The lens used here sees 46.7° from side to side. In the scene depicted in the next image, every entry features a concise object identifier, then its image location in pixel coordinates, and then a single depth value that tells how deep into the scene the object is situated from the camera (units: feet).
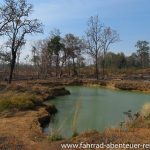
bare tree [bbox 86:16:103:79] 103.43
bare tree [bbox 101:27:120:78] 105.46
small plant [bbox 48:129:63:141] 16.66
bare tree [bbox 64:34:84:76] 121.43
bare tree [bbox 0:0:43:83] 59.90
